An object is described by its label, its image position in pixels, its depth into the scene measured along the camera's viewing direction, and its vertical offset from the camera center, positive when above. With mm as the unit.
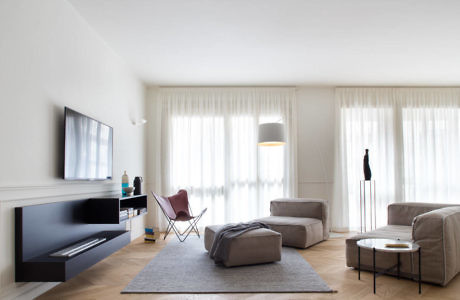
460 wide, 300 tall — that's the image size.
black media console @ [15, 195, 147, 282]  2752 -661
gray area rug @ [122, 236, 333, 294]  3293 -1148
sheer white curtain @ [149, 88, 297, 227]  6793 +174
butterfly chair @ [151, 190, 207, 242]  5730 -765
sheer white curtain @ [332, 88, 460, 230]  6898 +312
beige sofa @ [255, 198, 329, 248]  5121 -873
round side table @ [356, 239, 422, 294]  3094 -750
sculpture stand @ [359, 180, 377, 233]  6727 -786
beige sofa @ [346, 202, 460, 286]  3307 -825
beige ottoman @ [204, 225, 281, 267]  4055 -972
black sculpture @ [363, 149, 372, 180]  5789 -102
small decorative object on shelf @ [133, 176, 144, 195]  5270 -331
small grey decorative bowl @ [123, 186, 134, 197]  4807 -362
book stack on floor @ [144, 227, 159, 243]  5625 -1134
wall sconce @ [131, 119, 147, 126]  6113 +701
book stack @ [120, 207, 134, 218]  4473 -602
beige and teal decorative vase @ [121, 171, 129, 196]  5012 -246
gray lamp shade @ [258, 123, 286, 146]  5629 +450
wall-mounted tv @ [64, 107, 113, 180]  3480 +166
